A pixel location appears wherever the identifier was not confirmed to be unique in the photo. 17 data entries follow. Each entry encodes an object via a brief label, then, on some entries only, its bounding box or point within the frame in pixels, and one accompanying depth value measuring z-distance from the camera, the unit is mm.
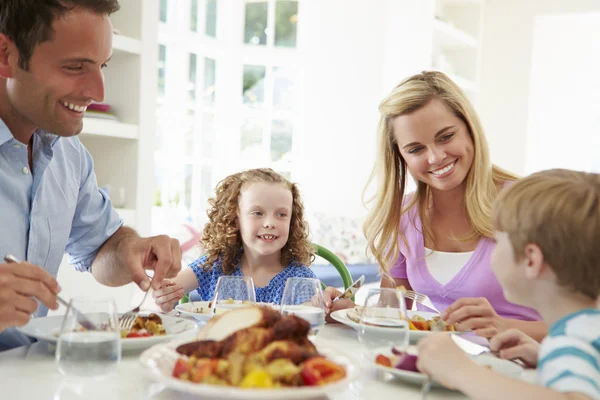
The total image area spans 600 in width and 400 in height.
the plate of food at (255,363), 817
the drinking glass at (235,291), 1321
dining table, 952
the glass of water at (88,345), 916
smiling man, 1471
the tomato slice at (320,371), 844
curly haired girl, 2221
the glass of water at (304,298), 1269
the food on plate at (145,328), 1234
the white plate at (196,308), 1464
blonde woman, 1979
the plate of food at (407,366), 1028
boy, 863
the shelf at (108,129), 3342
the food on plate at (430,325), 1379
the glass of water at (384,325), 1097
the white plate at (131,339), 1169
